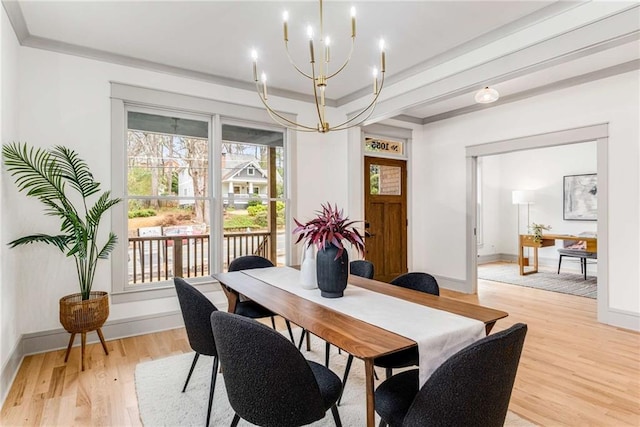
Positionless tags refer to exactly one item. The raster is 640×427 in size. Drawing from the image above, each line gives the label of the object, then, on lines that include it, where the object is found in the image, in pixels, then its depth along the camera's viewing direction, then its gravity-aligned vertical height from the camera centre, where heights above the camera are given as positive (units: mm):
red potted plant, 1960 -212
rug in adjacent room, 5246 -1204
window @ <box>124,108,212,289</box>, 3576 +176
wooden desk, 6156 -596
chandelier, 1882 +1217
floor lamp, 7336 +309
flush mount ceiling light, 3619 +1259
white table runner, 1357 -513
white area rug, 2020 -1234
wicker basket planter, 2711 -834
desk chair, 5715 -707
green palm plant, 2703 +141
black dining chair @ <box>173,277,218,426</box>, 1940 -626
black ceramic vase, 1980 -349
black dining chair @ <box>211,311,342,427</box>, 1272 -633
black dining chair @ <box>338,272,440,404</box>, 1878 -537
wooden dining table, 1285 -516
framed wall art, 6438 +267
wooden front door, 5246 -52
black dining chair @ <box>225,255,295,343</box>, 2746 -518
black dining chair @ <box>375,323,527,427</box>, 1131 -607
